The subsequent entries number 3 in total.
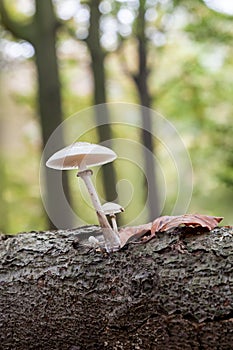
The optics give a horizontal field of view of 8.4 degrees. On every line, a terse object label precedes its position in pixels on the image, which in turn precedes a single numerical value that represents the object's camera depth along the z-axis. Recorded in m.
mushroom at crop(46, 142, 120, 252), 1.11
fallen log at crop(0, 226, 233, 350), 1.09
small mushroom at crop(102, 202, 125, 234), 1.13
